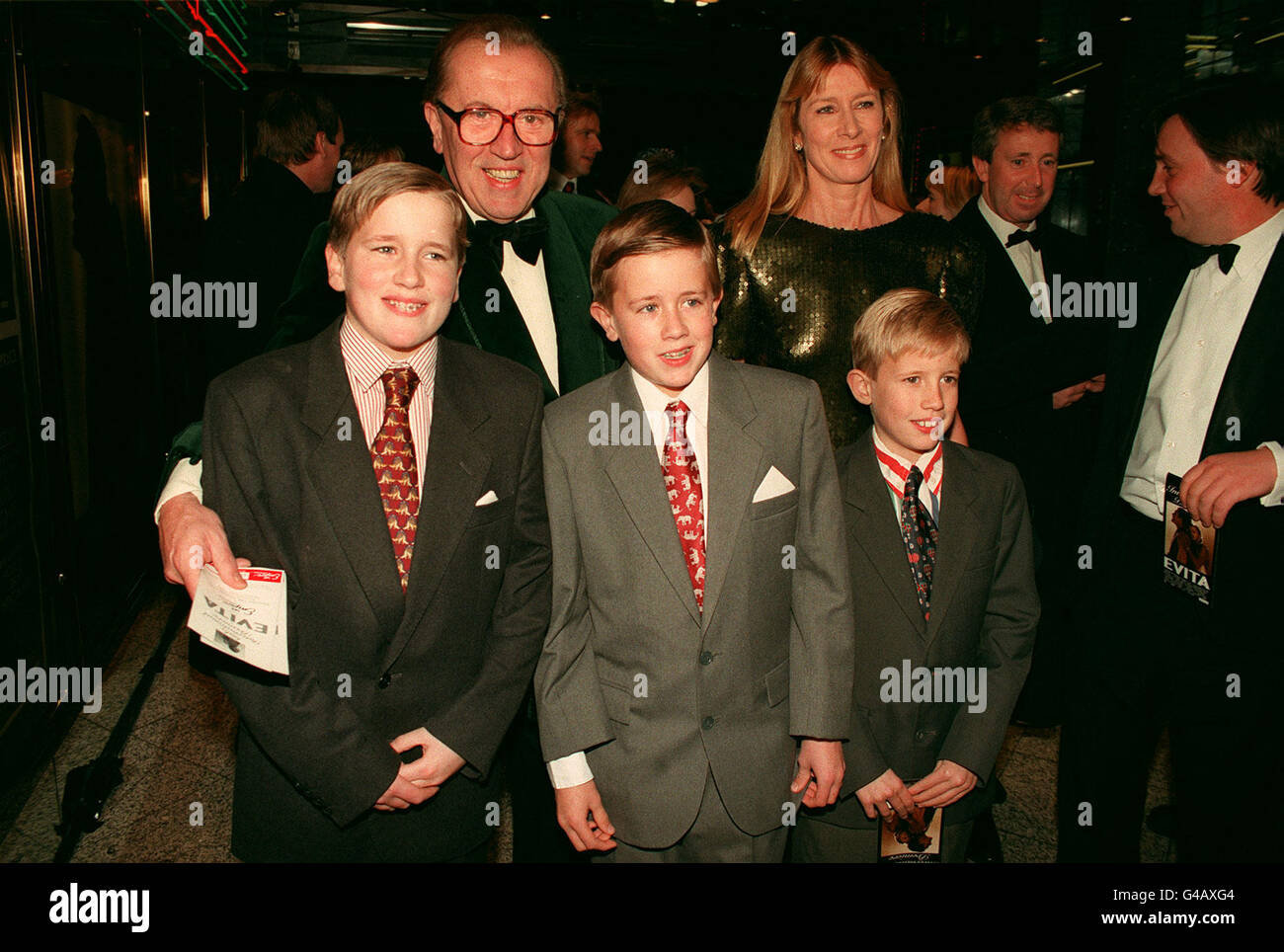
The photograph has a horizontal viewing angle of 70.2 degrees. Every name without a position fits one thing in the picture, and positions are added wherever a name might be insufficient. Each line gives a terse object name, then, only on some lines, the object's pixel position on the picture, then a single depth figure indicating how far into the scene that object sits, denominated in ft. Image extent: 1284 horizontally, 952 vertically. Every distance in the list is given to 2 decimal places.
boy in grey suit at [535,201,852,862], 5.61
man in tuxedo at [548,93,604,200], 15.24
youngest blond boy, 6.28
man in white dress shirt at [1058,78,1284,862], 6.58
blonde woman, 6.78
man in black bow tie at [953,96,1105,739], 9.63
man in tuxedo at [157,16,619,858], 6.06
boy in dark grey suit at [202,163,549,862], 5.17
